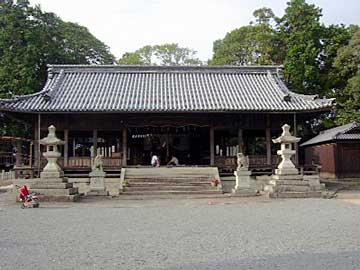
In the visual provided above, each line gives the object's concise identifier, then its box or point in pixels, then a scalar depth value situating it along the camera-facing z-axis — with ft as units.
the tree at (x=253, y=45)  125.90
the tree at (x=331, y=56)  112.88
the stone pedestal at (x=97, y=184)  60.08
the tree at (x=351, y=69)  77.62
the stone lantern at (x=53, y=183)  52.49
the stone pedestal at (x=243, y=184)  60.54
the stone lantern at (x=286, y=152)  57.21
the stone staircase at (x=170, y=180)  62.08
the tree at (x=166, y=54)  169.97
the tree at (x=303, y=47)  112.57
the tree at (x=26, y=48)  100.42
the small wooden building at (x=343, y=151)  91.86
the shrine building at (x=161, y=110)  72.90
